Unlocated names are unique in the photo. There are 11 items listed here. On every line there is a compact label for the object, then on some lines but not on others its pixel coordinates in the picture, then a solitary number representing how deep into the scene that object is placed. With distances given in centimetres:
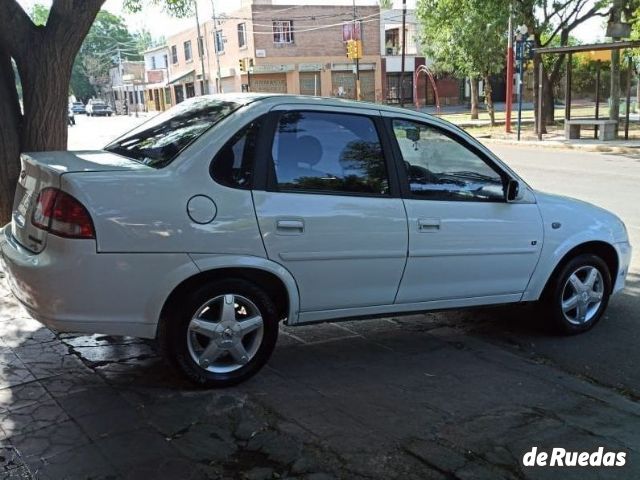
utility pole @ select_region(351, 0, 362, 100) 4585
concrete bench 2227
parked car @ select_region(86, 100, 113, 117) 7144
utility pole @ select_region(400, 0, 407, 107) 3750
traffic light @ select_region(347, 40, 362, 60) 3847
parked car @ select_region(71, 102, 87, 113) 7909
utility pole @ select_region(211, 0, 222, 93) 5384
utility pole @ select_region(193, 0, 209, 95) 5362
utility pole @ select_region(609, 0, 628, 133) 2230
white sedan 361
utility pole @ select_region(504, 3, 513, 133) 2489
